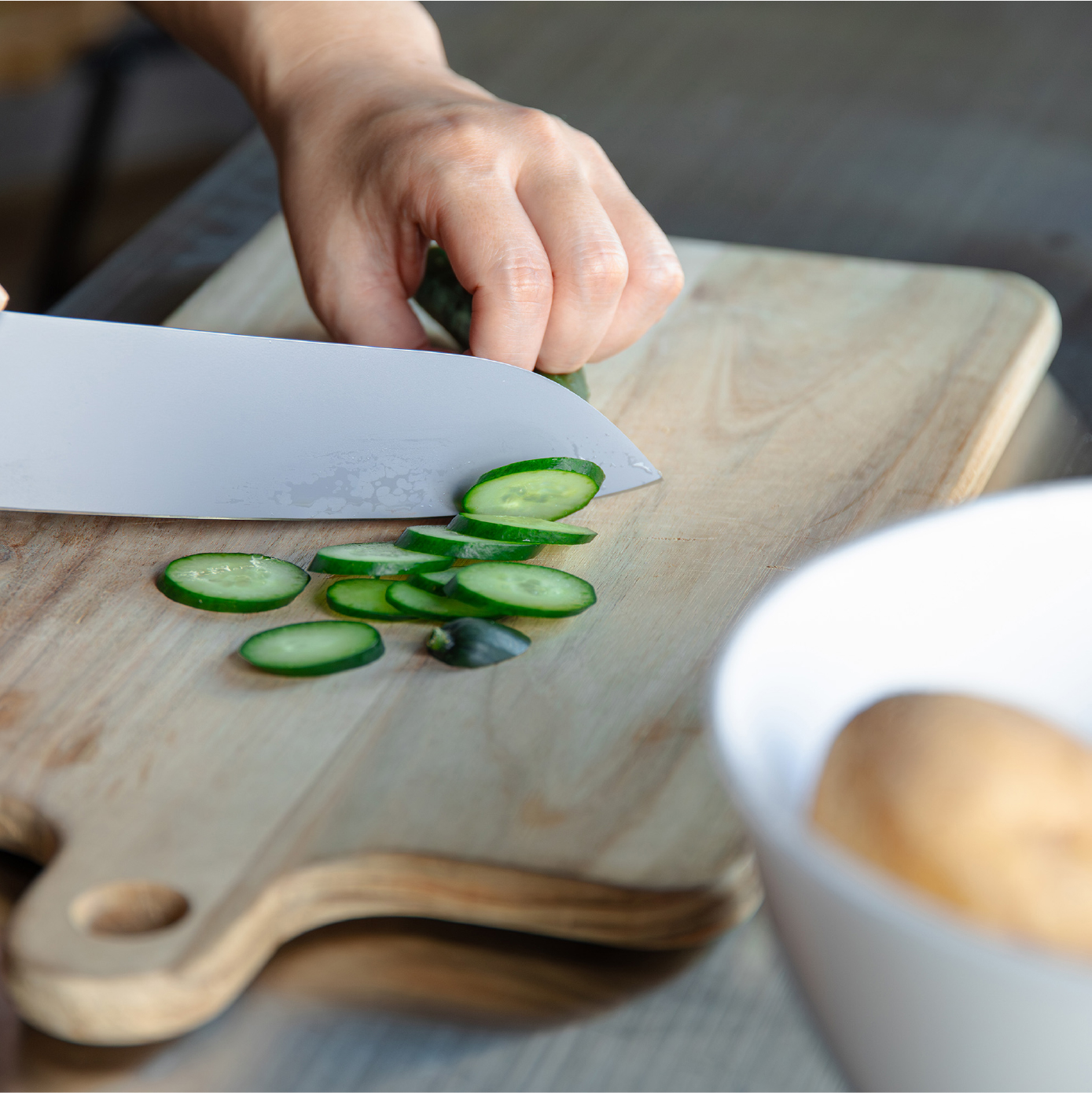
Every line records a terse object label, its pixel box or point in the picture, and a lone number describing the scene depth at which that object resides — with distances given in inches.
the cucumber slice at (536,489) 37.1
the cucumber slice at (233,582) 35.8
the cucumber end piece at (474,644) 34.9
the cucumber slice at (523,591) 35.4
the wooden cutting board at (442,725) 32.4
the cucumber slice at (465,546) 36.3
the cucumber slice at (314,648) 34.8
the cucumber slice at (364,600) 35.7
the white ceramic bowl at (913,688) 26.1
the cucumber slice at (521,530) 36.4
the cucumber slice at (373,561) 36.1
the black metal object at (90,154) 62.6
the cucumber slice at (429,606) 35.6
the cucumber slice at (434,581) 35.9
